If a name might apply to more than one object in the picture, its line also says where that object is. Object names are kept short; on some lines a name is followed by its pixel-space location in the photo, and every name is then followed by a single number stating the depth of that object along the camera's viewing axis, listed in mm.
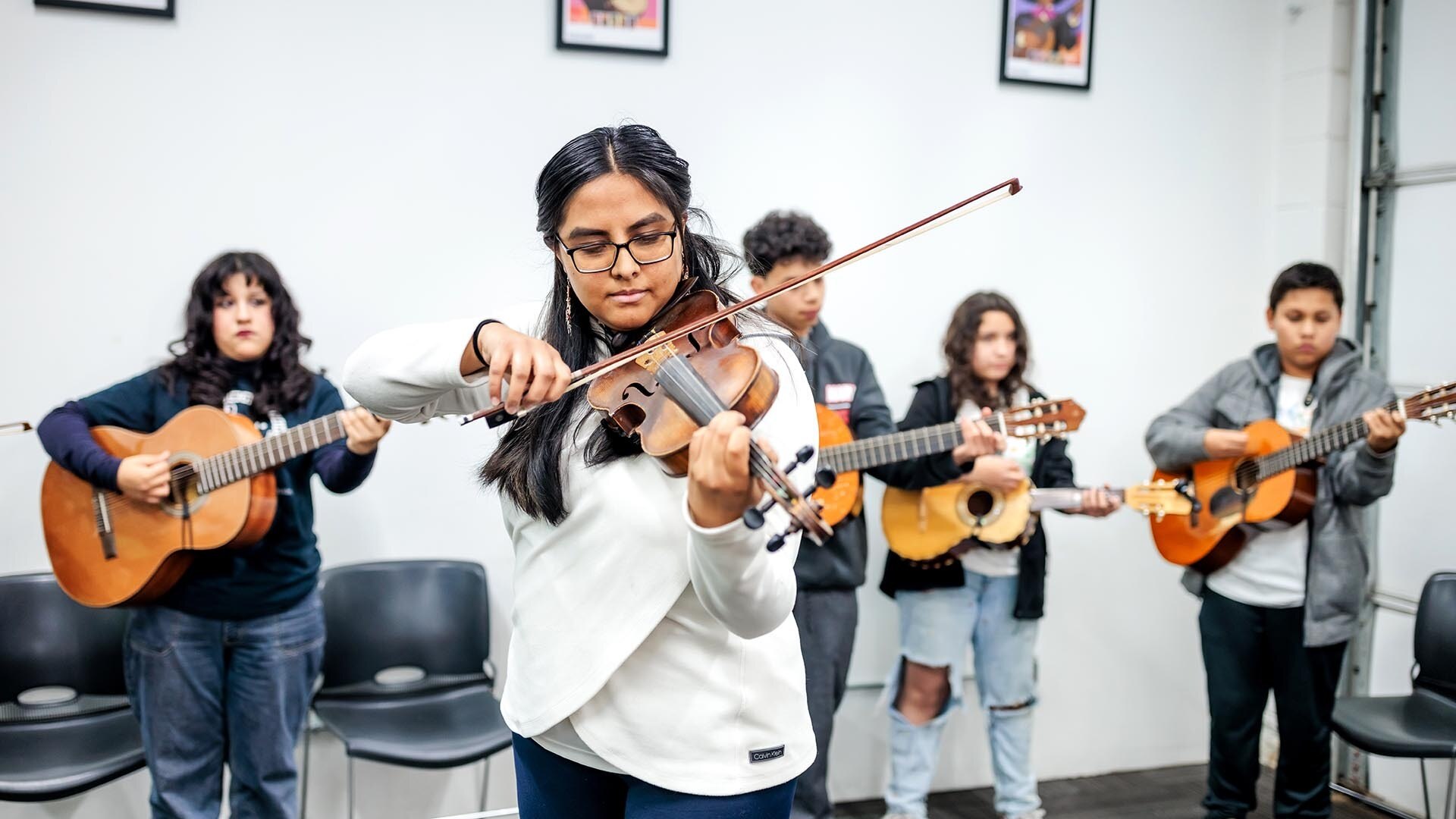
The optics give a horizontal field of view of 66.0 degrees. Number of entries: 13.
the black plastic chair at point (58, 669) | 2705
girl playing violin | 1240
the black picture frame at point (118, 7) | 2820
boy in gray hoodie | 2861
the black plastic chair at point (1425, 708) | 2732
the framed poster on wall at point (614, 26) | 3150
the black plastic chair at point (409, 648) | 2863
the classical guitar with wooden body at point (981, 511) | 3020
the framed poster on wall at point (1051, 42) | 3516
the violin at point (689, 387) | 1162
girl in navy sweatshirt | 2496
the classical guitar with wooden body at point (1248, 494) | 2844
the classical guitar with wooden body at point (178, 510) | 2469
